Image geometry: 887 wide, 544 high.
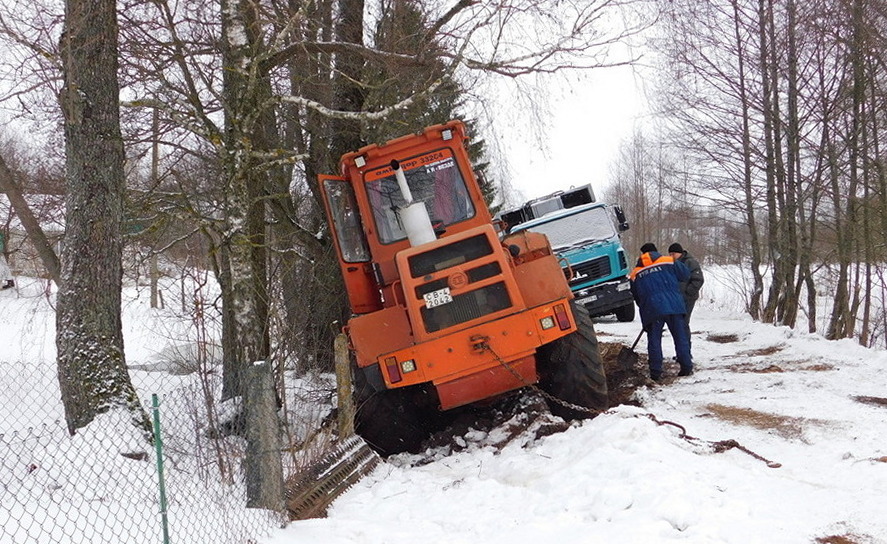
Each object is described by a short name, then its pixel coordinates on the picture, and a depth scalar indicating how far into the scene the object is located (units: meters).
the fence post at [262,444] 4.69
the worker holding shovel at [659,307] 8.46
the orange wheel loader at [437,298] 6.17
